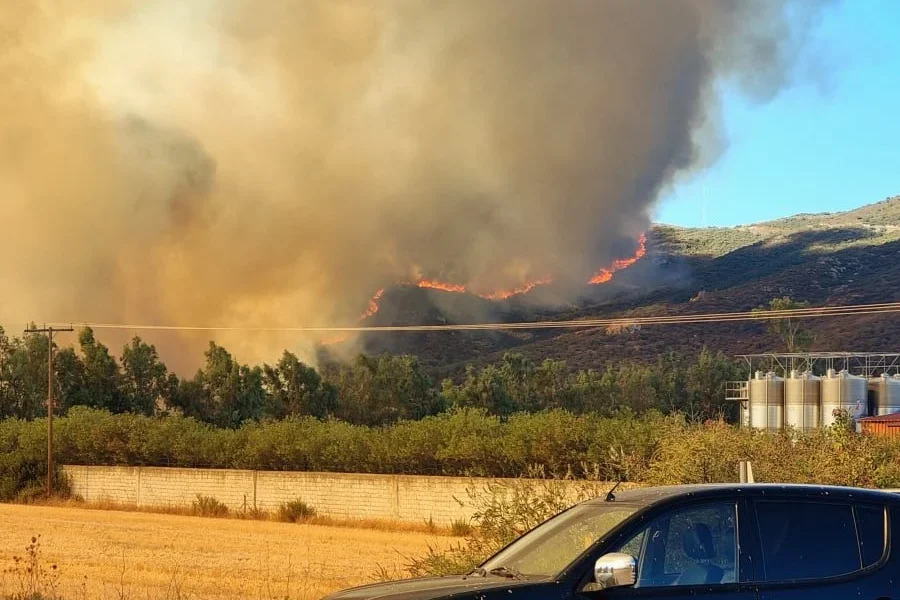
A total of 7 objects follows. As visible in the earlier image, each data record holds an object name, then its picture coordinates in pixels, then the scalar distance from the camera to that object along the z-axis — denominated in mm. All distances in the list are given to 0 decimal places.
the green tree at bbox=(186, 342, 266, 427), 92062
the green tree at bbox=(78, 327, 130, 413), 90875
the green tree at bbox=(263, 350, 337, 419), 91812
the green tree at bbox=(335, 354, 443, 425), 90375
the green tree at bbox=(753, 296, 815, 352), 105294
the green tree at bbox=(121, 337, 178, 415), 92875
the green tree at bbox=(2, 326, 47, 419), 89688
